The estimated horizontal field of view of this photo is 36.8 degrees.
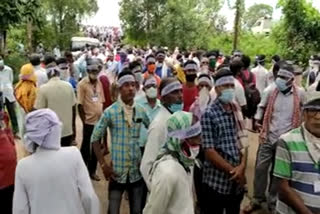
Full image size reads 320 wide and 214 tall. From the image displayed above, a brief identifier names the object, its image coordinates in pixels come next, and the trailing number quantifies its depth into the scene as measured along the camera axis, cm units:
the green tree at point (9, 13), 1015
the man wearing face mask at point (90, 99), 643
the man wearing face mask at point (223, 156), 396
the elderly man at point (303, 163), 295
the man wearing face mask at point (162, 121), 354
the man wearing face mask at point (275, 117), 519
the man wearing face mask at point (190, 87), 589
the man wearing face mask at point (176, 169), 279
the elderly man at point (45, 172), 304
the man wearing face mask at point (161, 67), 992
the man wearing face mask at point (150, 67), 775
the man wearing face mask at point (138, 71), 626
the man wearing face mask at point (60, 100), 600
